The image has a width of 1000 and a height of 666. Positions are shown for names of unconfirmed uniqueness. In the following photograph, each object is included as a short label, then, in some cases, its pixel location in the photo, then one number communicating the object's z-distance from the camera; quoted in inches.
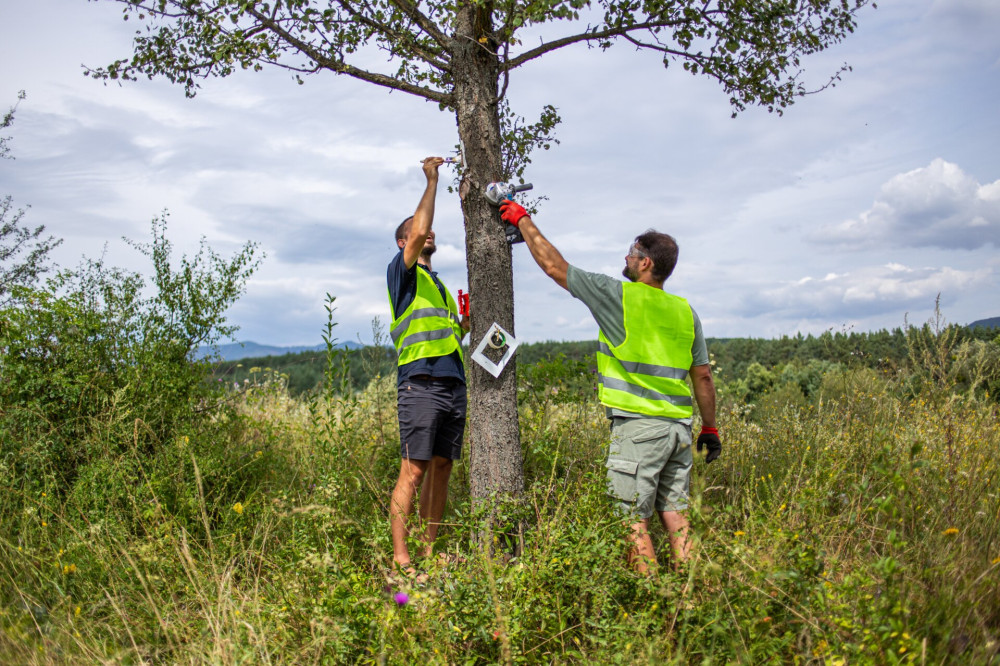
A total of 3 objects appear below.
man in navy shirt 166.7
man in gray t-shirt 147.6
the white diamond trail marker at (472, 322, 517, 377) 162.6
